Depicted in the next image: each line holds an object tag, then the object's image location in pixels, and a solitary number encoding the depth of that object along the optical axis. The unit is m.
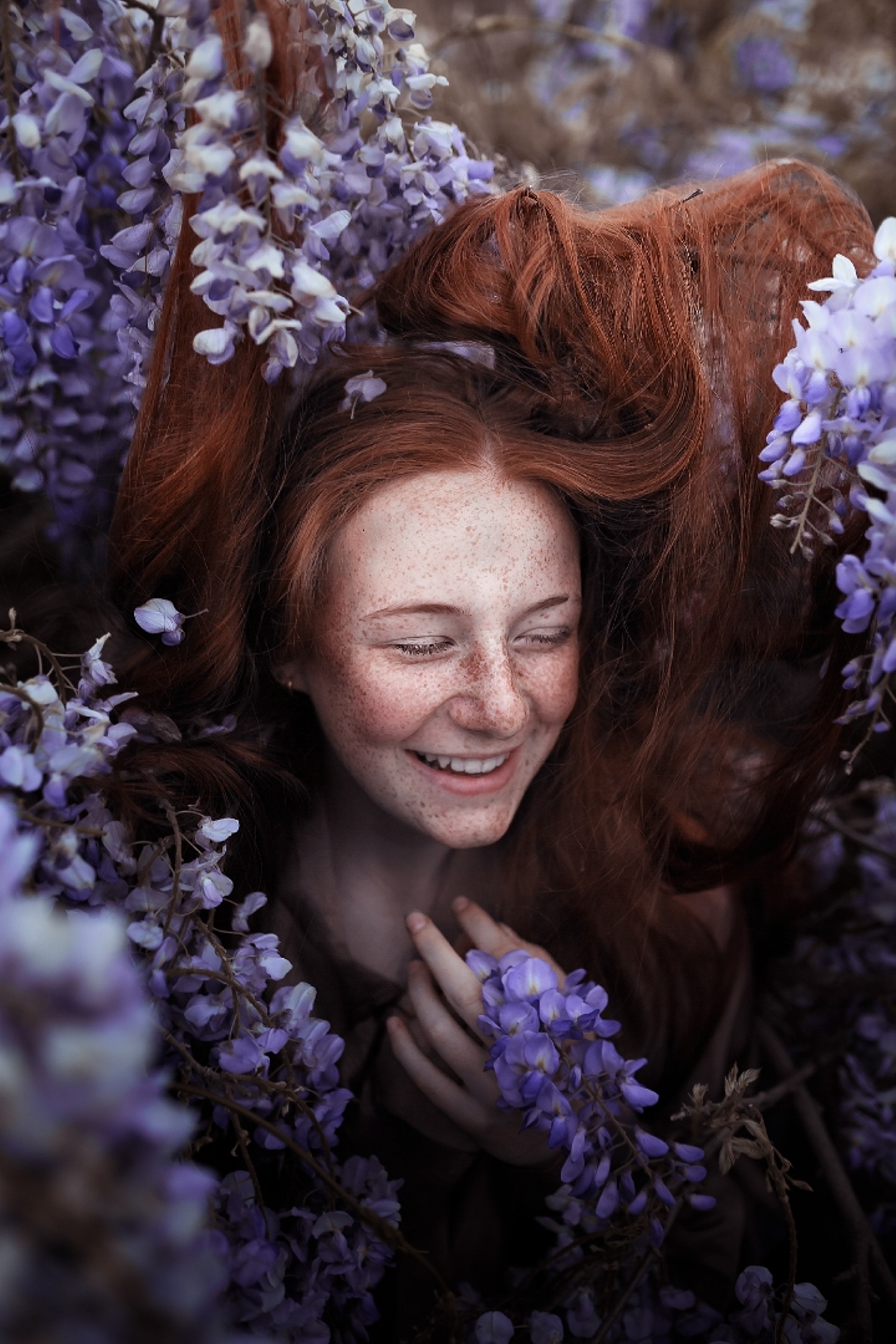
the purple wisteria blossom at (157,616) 0.91
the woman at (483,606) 0.94
